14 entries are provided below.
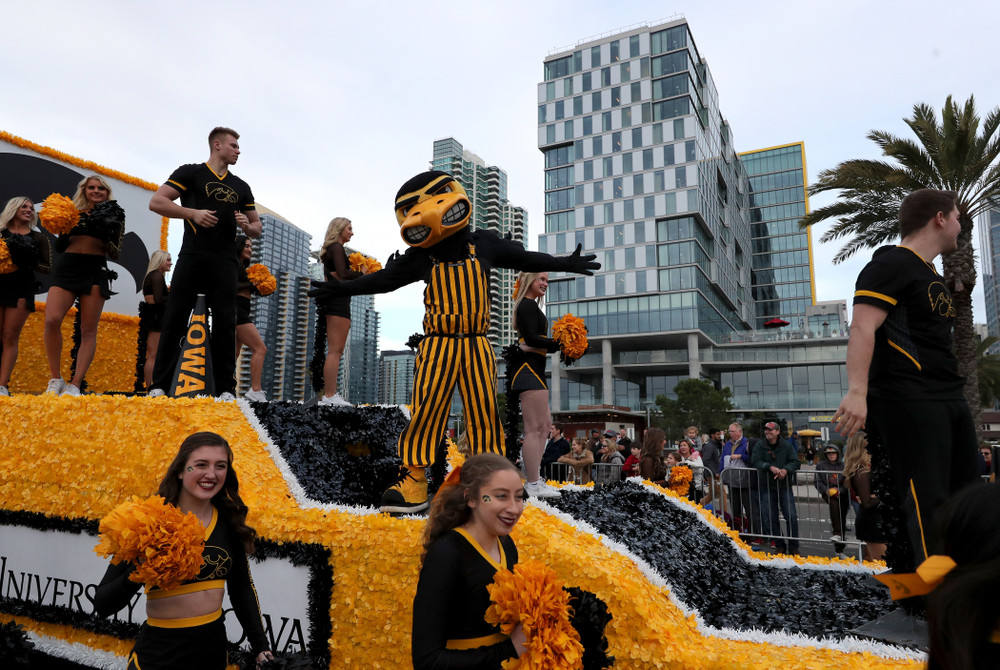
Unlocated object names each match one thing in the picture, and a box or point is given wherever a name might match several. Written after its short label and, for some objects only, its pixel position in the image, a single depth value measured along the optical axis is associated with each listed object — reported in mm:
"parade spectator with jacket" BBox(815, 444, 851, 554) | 7903
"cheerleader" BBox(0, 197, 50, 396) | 6375
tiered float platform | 3074
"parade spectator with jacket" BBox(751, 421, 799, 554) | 8172
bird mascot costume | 3902
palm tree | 14531
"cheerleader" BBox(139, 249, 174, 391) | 7309
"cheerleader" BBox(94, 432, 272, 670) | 2535
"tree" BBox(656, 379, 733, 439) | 40750
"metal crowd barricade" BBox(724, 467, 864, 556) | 8117
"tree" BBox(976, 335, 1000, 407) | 31681
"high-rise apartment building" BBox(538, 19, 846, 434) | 49906
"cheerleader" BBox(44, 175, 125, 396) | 5898
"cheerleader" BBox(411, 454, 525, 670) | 2125
